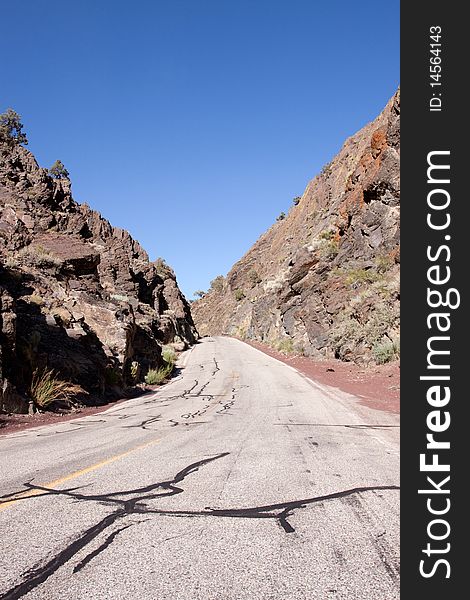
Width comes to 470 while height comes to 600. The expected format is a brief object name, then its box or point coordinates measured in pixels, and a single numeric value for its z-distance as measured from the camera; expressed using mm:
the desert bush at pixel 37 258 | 20578
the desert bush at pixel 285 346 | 32094
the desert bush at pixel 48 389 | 11816
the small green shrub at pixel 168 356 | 26453
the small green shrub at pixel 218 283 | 97769
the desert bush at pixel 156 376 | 20447
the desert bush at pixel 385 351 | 19047
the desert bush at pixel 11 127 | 40219
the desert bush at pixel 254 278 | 69462
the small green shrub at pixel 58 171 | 43875
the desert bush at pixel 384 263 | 24289
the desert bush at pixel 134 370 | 19531
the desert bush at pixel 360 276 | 24891
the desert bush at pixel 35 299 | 16655
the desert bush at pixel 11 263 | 18366
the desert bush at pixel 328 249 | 30856
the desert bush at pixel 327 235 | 33188
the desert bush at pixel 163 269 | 58125
